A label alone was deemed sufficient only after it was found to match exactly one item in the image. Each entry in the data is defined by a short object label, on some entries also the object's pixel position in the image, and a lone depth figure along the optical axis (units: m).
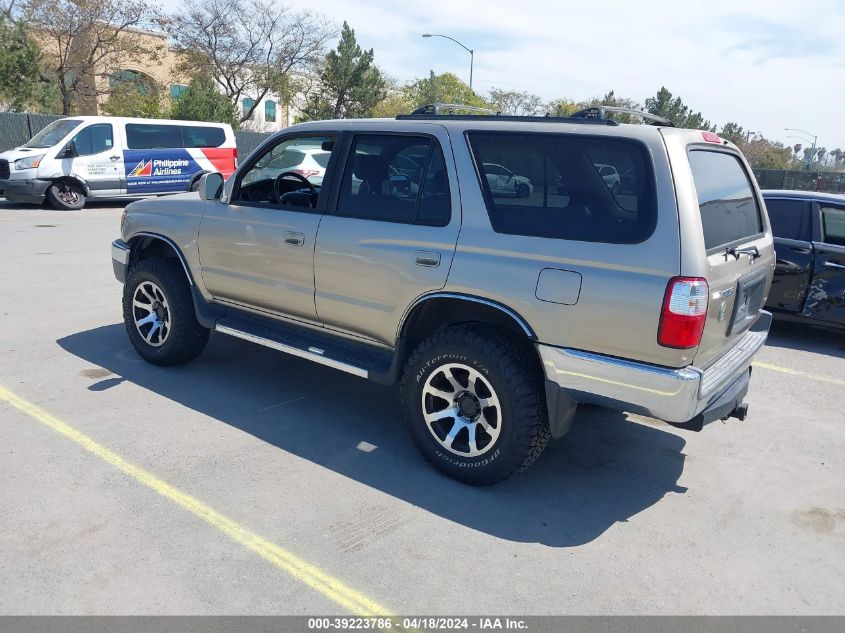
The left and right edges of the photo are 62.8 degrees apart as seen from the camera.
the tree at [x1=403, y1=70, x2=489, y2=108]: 51.46
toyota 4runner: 3.19
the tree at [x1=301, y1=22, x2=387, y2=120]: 41.41
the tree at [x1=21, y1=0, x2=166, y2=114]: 29.58
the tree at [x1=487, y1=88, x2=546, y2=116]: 61.47
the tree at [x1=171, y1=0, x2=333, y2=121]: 37.81
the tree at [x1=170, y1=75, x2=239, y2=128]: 30.22
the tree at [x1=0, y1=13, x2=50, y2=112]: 26.08
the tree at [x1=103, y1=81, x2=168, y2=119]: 32.78
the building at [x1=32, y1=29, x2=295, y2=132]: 32.81
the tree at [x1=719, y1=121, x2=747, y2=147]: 64.26
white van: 15.29
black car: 6.80
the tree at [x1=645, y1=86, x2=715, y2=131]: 57.13
